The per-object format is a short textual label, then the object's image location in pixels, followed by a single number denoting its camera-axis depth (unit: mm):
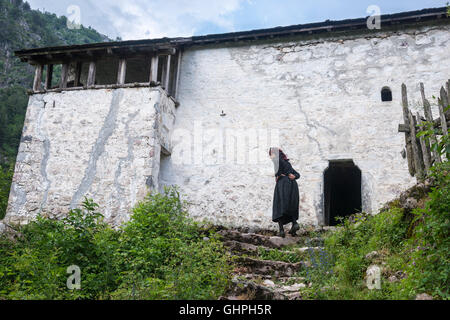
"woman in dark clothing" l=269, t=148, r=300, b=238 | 9602
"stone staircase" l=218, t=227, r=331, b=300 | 6609
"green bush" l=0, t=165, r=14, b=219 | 13350
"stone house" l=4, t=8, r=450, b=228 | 11734
